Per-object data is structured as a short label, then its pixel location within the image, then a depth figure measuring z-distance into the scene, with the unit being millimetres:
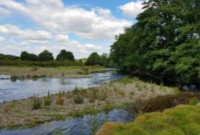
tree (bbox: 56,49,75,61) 168750
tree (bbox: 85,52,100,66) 178675
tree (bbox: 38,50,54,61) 152512
